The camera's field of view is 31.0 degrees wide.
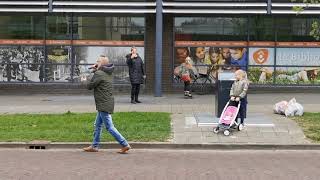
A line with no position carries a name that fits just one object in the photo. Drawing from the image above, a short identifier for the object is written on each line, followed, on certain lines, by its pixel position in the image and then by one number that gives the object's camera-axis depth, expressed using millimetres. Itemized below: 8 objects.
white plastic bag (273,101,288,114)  14888
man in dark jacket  10648
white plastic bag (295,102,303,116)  14688
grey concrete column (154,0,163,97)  19891
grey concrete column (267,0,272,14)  20094
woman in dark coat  17750
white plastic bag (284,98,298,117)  14633
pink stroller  12352
